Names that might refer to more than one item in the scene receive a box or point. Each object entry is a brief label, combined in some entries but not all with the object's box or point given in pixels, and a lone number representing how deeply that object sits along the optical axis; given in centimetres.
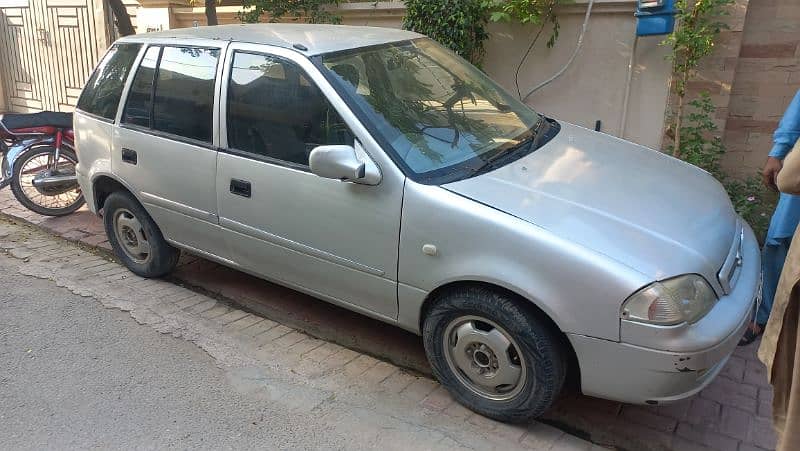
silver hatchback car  265
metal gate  1005
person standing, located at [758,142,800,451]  212
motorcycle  586
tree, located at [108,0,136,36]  723
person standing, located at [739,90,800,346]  339
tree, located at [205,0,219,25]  733
